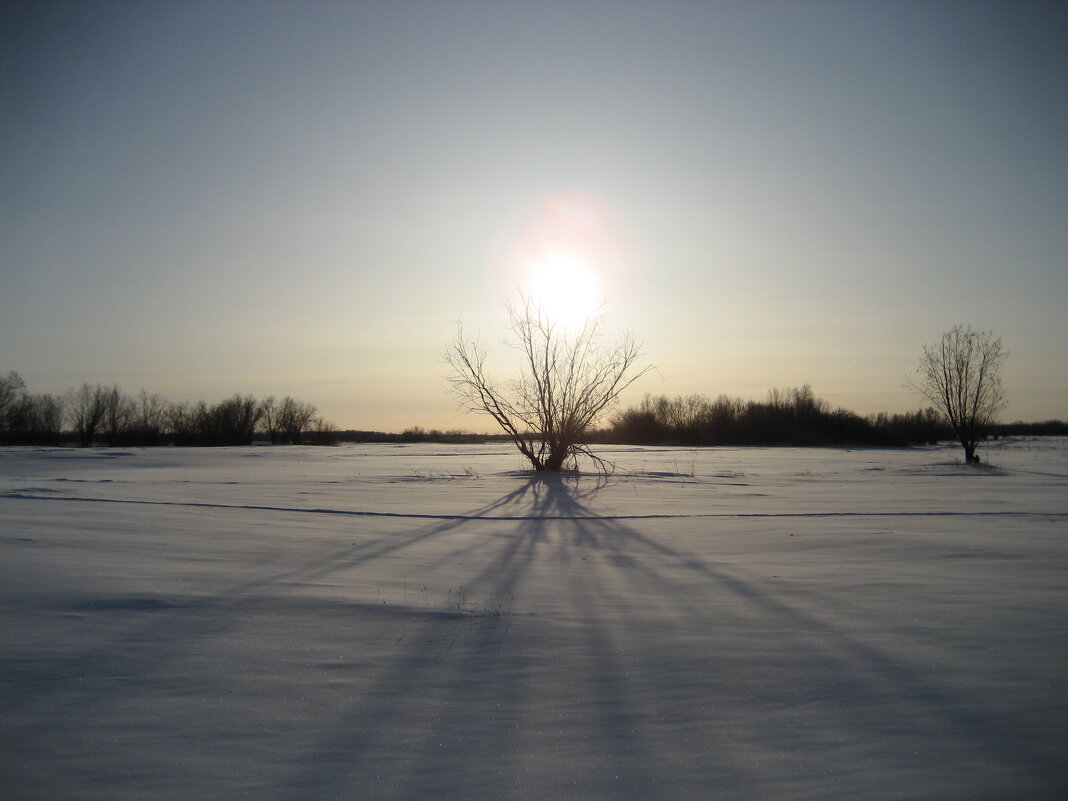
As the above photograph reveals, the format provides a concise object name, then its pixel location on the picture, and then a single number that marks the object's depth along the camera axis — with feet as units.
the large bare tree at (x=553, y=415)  74.23
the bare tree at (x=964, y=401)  93.66
